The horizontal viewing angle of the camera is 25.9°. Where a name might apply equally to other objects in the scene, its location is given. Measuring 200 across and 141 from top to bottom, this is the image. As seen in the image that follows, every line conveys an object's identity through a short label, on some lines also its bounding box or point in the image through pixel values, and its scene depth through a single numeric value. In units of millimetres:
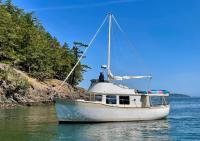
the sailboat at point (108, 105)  42281
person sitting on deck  44875
